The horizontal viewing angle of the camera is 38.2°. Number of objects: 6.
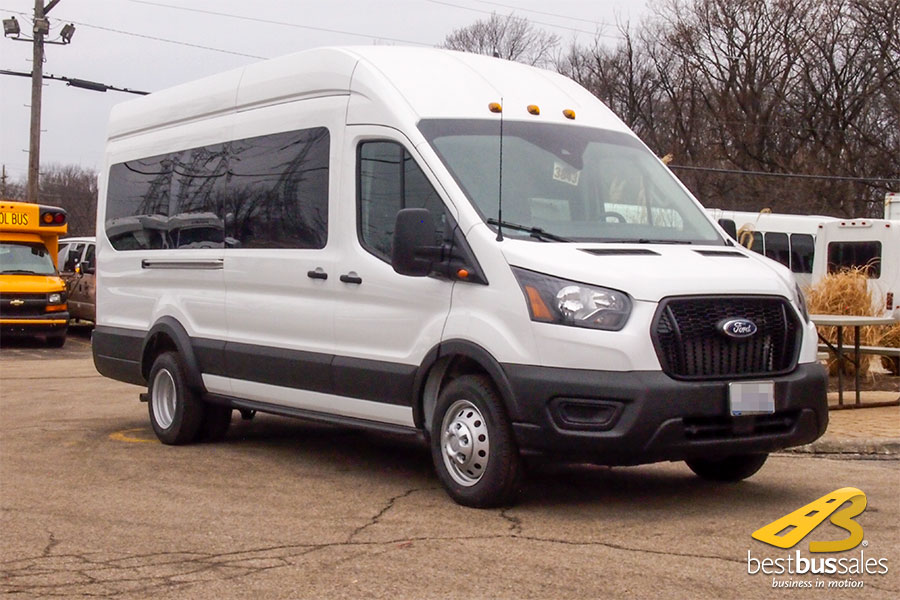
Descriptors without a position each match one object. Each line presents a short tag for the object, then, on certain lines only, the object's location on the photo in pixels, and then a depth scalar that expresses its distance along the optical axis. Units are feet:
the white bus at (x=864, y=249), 73.46
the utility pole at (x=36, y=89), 107.86
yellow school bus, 77.66
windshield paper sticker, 25.14
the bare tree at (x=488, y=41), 222.07
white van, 21.84
